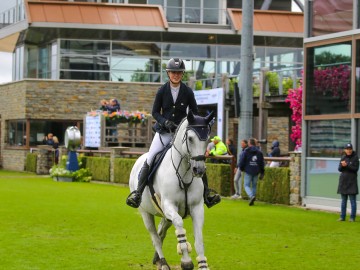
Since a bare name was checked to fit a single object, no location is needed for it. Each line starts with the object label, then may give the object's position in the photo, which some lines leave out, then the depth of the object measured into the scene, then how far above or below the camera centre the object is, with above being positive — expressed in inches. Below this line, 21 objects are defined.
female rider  434.6 +10.3
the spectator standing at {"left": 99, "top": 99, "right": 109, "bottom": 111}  1476.4 +42.1
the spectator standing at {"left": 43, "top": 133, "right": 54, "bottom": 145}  1671.6 -25.4
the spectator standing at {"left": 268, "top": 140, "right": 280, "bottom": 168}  1170.0 -28.3
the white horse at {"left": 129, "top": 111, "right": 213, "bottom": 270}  386.0 -26.4
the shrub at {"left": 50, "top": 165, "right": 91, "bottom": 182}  1395.2 -79.5
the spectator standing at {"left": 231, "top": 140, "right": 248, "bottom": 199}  967.0 -65.3
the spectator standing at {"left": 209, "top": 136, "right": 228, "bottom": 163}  1101.6 -25.2
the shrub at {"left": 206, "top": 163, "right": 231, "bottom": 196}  1008.2 -60.2
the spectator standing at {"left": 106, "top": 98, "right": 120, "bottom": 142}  1455.5 +12.8
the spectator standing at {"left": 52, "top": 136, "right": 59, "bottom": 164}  1596.9 -41.7
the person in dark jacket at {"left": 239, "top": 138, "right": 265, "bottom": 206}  909.8 -40.2
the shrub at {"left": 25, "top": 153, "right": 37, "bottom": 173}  1722.4 -75.7
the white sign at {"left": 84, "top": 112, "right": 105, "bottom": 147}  1449.9 -1.9
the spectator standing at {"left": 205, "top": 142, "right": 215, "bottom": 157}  1187.7 -24.7
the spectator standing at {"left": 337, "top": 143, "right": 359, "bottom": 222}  745.0 -44.0
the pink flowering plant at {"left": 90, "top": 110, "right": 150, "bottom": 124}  1445.6 +20.6
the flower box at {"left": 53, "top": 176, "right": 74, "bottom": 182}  1392.7 -87.9
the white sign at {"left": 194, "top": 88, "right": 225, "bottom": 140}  1229.6 +49.0
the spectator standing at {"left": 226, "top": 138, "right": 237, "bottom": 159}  1219.5 -25.9
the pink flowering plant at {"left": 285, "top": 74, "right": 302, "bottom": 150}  1206.1 +33.7
